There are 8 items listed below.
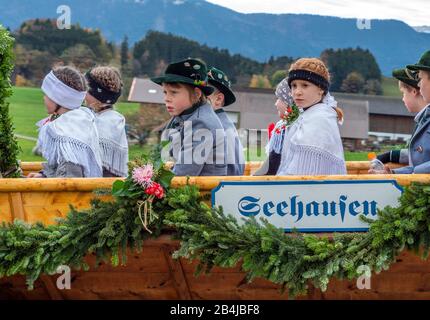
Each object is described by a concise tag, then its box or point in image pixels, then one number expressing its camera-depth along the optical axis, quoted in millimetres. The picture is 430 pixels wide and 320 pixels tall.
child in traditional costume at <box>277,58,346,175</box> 9804
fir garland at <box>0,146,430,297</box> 8764
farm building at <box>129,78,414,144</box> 21208
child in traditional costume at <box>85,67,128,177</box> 11456
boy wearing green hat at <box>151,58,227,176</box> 10028
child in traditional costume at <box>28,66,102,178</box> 10215
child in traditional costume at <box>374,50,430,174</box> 9677
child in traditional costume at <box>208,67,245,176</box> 10537
